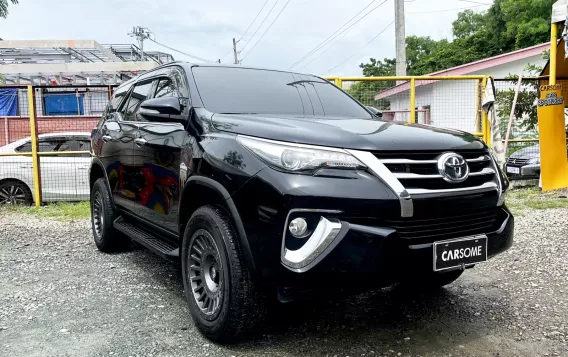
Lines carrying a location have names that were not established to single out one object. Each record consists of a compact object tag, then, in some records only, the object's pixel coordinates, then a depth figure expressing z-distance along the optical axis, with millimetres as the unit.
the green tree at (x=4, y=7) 13184
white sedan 8234
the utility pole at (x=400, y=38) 13320
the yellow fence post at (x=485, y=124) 8617
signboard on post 8289
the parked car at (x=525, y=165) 10148
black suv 2398
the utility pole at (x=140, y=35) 43906
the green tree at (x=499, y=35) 28178
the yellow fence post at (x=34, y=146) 8180
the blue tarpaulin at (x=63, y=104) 9844
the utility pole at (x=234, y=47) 48916
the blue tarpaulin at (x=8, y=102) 10653
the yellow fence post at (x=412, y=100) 8656
